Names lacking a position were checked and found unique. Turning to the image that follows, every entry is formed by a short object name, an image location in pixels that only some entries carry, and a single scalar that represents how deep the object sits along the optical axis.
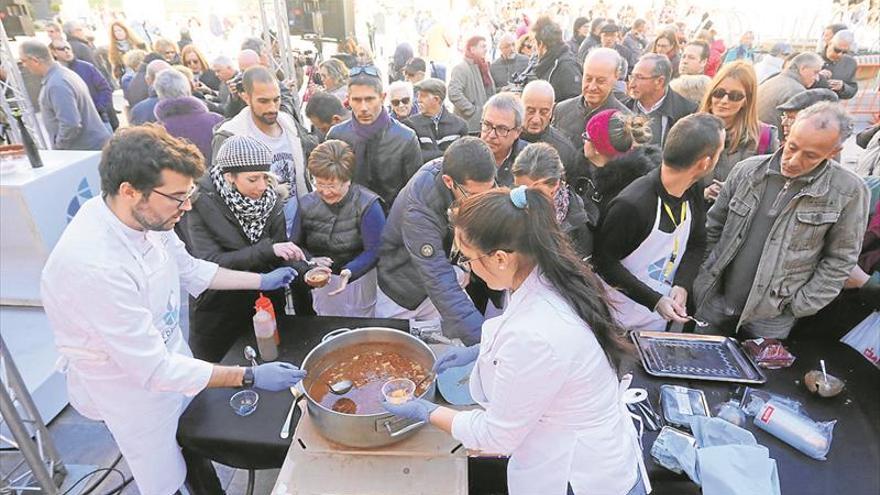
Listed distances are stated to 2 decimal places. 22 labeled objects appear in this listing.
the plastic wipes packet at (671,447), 1.74
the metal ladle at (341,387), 1.92
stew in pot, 1.89
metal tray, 2.12
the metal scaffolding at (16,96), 4.26
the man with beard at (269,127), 3.41
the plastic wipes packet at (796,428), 1.78
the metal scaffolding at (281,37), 5.69
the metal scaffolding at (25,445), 2.17
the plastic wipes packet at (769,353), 2.18
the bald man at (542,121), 3.44
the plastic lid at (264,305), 2.18
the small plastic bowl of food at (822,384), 2.00
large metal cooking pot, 1.67
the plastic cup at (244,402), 1.96
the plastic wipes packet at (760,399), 1.95
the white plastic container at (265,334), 2.16
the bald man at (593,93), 3.74
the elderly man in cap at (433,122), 4.27
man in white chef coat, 1.67
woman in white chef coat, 1.41
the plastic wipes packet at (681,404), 1.90
